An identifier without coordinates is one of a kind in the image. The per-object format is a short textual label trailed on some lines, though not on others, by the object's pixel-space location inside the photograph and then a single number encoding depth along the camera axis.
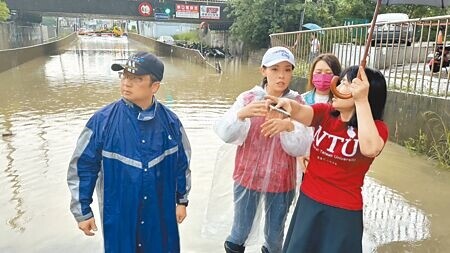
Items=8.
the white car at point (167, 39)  39.39
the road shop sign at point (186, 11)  30.94
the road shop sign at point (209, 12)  31.27
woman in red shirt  1.87
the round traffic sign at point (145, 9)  30.34
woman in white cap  2.28
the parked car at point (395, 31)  6.41
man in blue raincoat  2.03
